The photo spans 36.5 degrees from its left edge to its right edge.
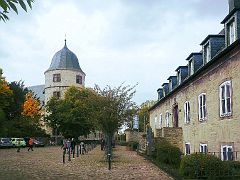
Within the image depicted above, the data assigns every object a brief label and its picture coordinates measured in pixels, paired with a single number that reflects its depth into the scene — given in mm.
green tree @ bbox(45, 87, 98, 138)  66375
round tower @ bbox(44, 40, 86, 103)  80750
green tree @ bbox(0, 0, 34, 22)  3422
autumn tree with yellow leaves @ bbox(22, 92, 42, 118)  64062
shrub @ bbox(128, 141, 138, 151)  45125
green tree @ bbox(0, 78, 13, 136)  48719
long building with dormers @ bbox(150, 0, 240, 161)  16438
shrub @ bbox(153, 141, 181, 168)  21906
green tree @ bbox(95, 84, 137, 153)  26598
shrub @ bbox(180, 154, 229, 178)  13344
